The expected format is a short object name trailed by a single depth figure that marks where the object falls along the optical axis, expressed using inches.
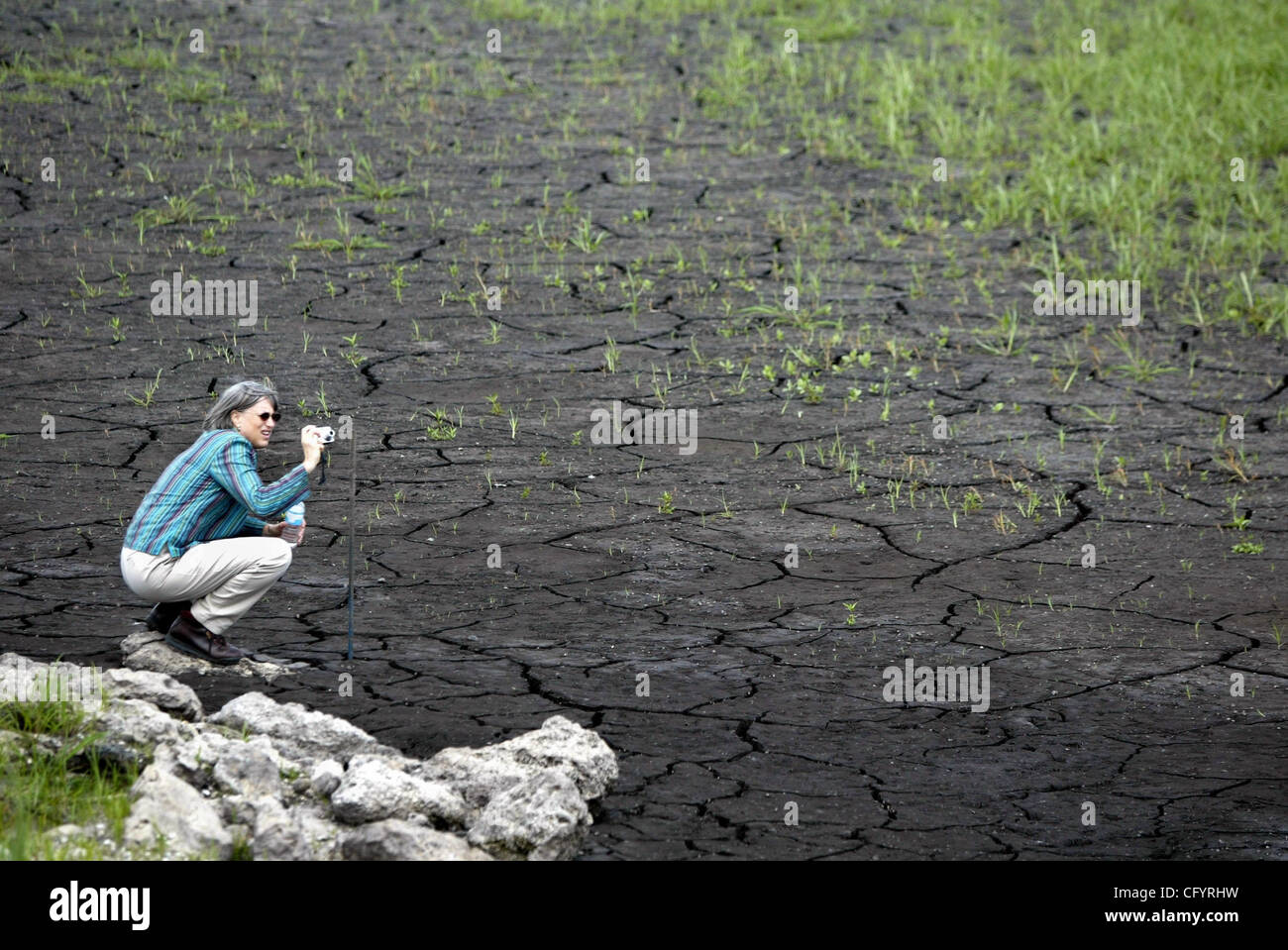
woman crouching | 412.8
